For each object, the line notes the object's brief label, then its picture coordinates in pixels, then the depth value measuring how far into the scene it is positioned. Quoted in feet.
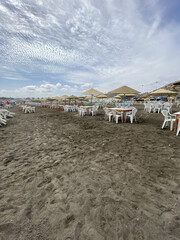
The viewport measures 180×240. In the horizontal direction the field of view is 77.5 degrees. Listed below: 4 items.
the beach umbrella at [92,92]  35.81
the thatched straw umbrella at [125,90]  23.90
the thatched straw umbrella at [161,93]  30.27
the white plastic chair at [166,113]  16.14
